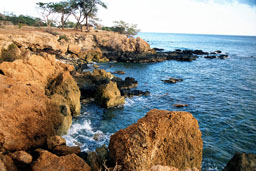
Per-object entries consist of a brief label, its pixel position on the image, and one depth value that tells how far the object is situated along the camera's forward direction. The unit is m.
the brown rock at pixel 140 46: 57.19
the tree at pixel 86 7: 60.33
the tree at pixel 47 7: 60.59
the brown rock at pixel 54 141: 8.73
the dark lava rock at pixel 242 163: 8.01
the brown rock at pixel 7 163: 6.16
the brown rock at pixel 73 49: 46.62
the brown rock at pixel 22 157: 6.79
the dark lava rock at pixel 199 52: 71.50
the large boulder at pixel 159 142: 7.02
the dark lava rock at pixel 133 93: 24.06
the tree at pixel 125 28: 77.06
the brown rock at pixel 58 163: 6.48
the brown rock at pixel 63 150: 8.18
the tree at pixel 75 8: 60.31
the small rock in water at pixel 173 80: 31.92
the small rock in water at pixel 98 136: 14.27
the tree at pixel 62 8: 59.53
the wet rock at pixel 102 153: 8.52
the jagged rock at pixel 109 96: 19.83
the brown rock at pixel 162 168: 5.80
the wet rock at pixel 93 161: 7.71
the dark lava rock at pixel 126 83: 26.27
